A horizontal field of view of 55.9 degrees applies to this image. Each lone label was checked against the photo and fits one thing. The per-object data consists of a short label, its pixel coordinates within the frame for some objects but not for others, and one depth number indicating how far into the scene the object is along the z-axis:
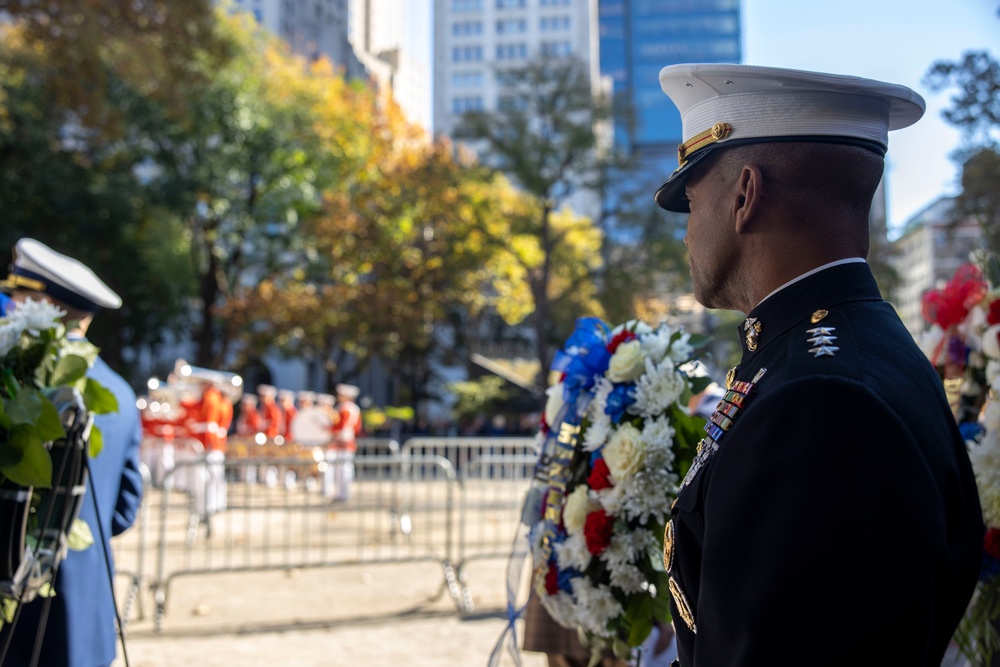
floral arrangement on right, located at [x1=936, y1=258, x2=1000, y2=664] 3.22
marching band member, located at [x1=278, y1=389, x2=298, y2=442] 19.83
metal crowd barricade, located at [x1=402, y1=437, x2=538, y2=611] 9.96
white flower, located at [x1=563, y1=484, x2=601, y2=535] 3.42
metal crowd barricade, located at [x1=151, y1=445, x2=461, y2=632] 8.42
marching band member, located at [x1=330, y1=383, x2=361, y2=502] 11.45
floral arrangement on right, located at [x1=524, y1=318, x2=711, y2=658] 3.21
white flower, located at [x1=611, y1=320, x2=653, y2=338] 3.77
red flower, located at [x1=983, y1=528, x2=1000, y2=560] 3.20
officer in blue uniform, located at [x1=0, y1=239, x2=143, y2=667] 3.48
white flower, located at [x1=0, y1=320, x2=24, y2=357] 3.10
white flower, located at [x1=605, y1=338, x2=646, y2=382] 3.49
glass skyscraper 136.50
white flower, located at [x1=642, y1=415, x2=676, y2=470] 3.18
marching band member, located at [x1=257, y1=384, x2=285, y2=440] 18.68
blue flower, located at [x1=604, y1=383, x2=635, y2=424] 3.46
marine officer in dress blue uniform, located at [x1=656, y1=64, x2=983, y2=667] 1.40
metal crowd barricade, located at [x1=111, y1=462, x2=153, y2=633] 6.96
